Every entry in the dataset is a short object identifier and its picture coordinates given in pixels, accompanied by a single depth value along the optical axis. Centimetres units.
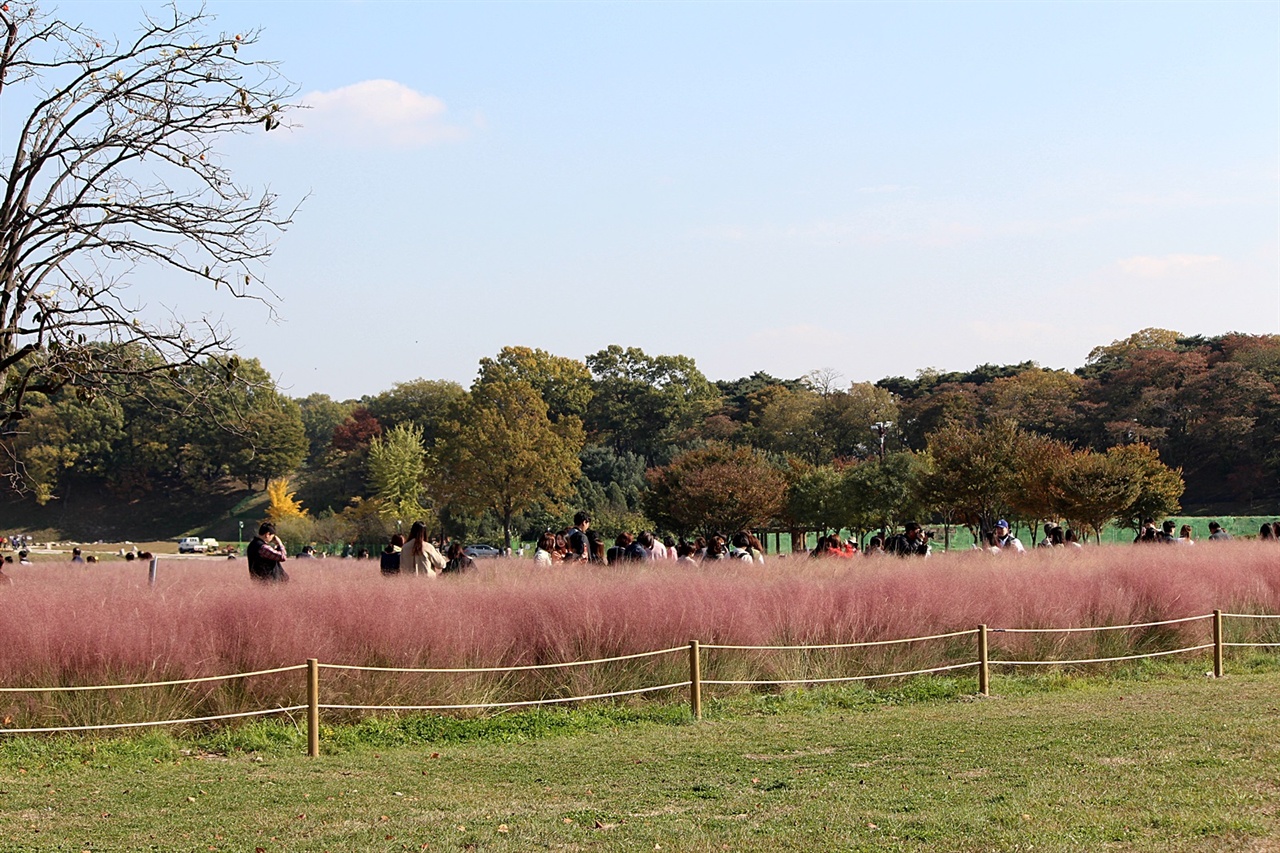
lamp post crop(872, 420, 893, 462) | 6391
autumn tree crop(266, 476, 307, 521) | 8556
